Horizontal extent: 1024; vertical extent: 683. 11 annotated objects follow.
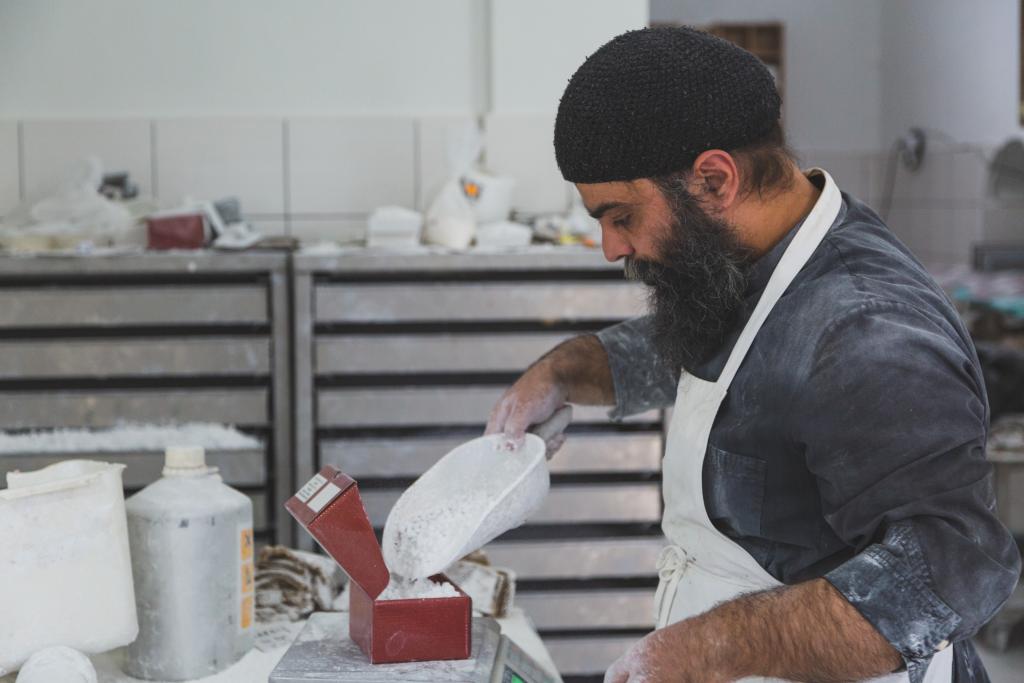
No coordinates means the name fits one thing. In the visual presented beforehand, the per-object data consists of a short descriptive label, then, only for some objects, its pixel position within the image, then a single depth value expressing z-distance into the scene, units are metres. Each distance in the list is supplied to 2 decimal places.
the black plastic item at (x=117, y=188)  3.33
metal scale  2.13
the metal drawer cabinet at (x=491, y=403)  3.12
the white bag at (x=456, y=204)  3.23
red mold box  2.17
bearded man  1.99
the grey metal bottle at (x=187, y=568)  2.25
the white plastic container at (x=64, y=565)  2.12
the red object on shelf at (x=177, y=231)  3.18
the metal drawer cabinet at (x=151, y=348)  3.07
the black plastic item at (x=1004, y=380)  4.79
